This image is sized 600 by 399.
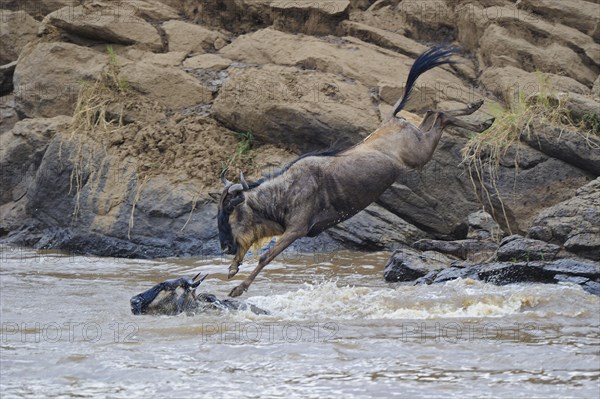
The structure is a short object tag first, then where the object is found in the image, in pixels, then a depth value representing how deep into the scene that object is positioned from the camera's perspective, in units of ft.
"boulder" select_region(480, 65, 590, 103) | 41.68
